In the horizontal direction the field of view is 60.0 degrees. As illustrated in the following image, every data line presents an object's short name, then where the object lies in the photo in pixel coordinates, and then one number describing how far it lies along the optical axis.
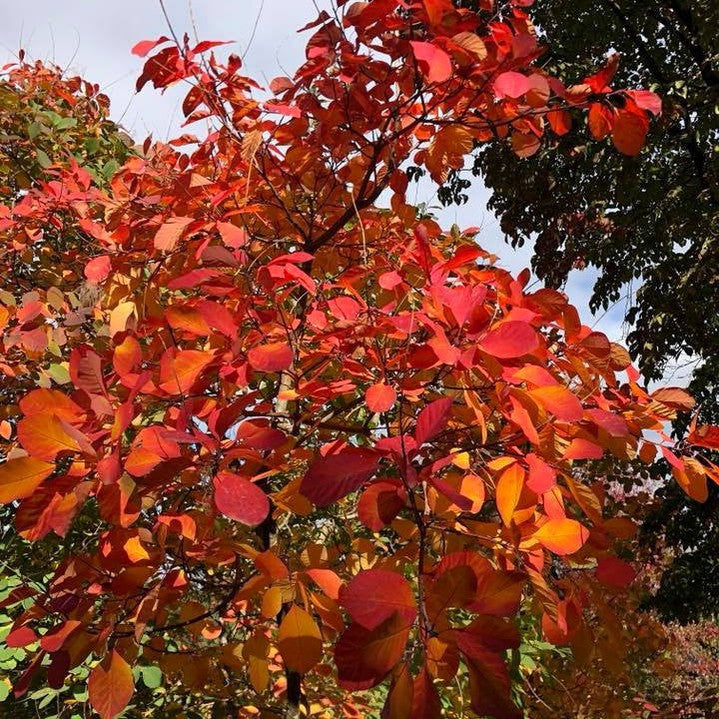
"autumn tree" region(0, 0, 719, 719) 0.77
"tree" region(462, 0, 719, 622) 4.86
